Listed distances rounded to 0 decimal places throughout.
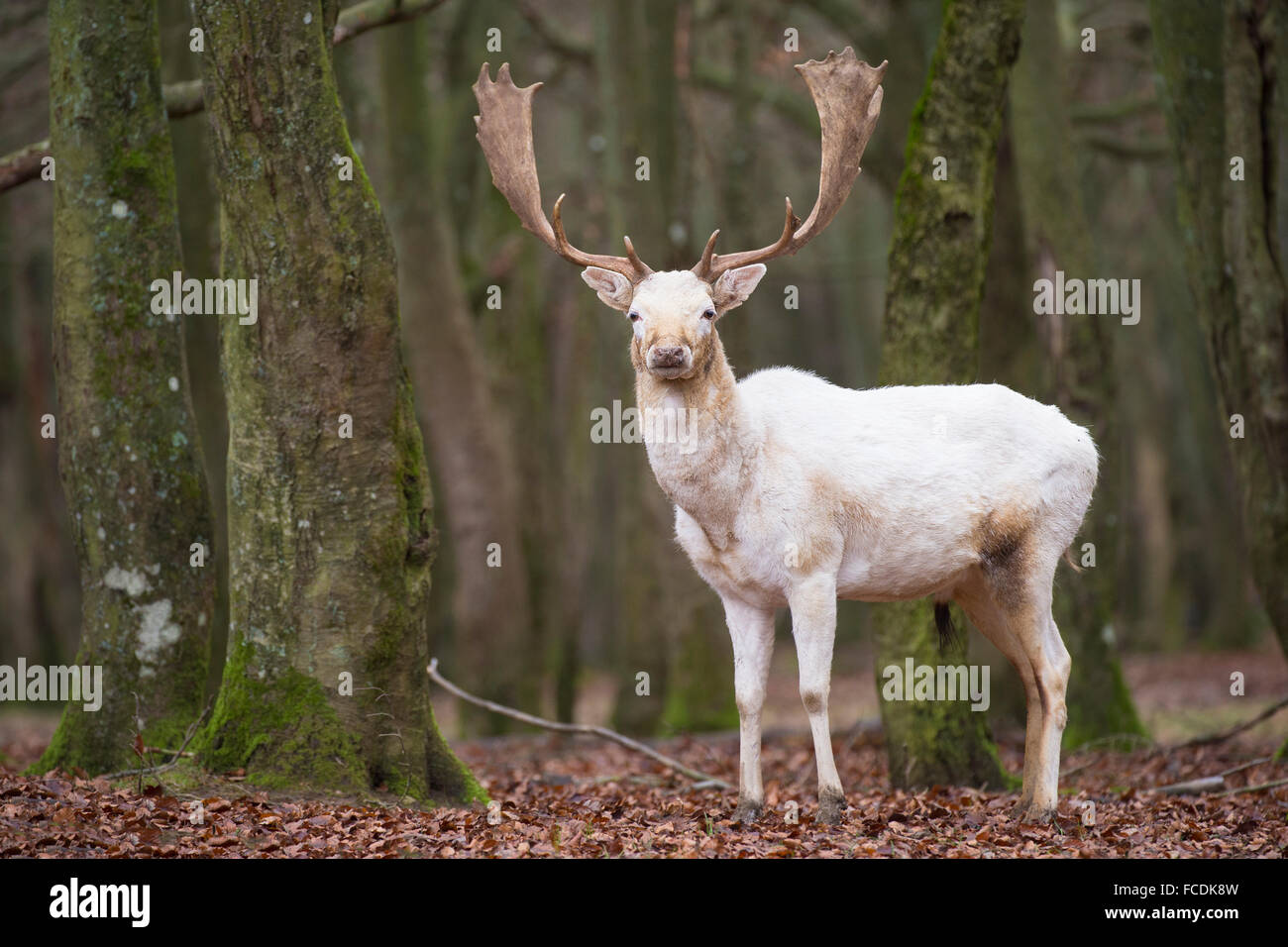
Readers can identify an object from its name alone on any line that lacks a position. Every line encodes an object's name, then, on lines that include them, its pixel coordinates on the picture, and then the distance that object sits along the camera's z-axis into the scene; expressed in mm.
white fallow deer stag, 7305
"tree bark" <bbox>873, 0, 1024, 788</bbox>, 9086
